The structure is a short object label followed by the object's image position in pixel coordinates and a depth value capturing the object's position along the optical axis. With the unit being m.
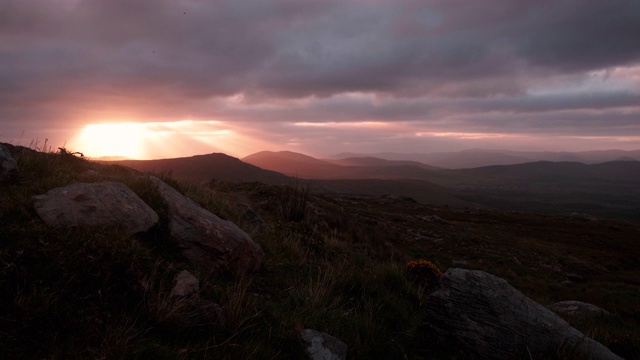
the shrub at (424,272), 7.72
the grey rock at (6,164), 5.45
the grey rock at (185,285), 4.08
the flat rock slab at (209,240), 5.42
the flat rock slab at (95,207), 4.52
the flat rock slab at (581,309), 11.24
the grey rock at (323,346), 3.95
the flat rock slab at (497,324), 4.75
